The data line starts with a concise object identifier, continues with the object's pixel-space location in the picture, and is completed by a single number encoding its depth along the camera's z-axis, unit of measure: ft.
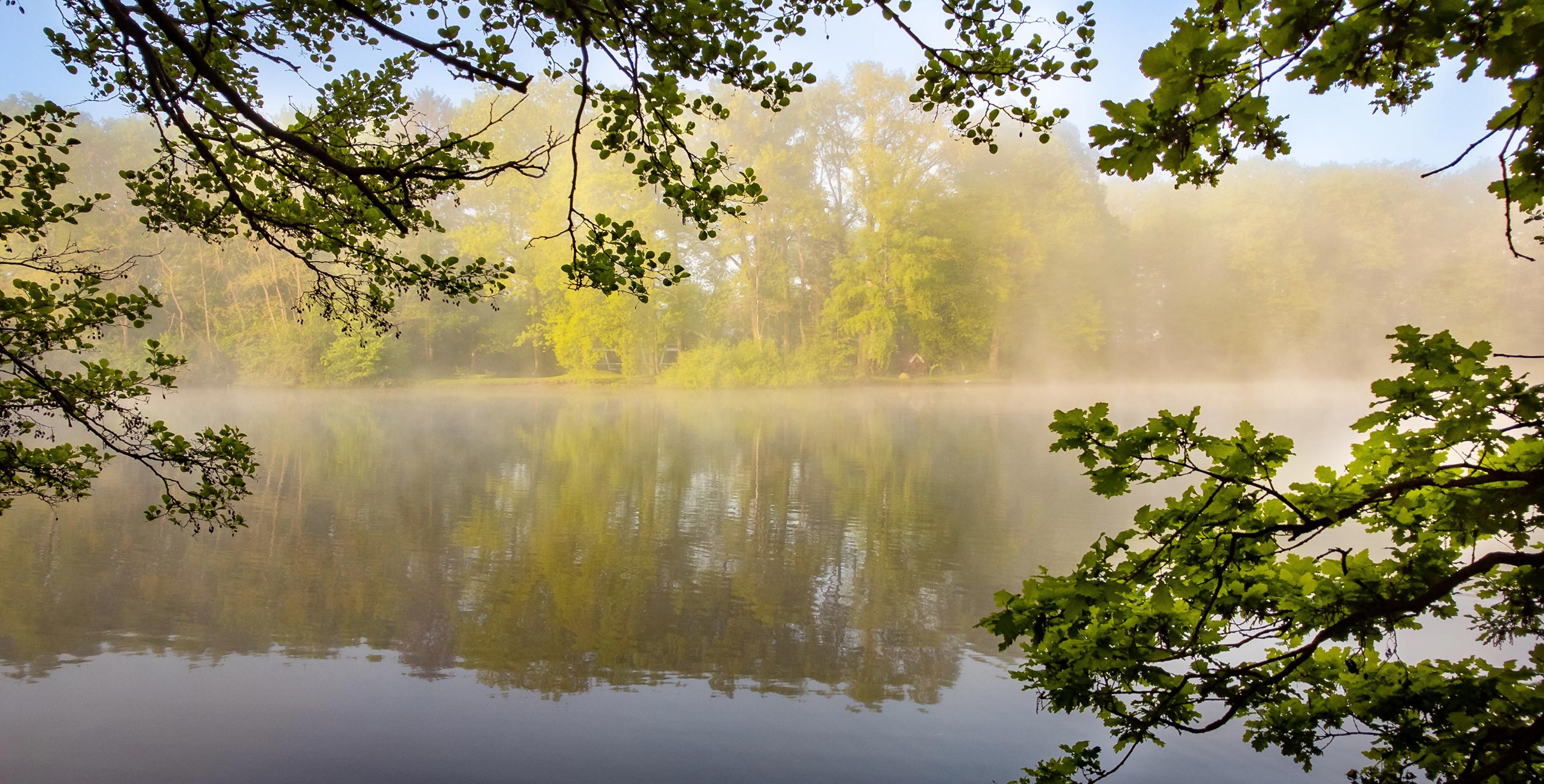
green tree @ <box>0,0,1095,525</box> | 11.85
